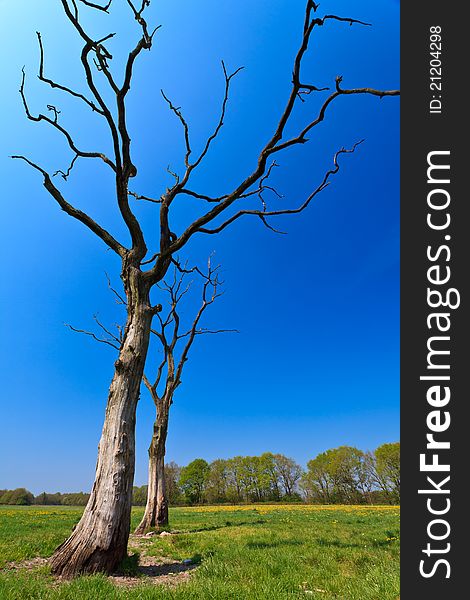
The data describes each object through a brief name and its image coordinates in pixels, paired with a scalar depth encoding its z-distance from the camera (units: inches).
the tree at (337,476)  2497.7
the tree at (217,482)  2778.5
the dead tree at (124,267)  217.9
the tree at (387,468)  2246.3
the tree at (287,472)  2844.5
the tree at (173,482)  2664.9
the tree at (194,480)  2797.7
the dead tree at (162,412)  502.9
